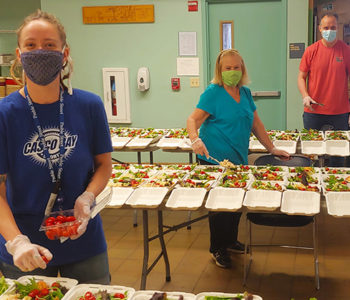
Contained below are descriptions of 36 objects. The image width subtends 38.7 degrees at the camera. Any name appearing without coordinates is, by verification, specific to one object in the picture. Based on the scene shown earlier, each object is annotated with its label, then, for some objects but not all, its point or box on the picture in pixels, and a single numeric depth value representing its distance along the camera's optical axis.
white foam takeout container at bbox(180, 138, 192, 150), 4.74
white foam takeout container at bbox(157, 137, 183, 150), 4.84
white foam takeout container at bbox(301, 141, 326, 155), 4.47
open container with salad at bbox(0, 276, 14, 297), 1.97
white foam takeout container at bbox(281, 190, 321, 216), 2.96
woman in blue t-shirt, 1.80
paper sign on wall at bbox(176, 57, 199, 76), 7.30
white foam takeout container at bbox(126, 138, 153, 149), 4.95
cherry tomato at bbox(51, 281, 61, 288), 1.93
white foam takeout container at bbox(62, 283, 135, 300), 1.90
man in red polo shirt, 5.33
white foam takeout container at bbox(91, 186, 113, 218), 1.90
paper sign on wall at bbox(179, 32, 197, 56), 7.25
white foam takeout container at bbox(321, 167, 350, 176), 3.66
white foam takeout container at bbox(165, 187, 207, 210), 3.15
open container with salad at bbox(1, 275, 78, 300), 1.90
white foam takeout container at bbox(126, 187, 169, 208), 3.20
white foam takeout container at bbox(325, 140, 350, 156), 4.40
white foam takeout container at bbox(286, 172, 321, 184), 3.47
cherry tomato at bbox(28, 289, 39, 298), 1.89
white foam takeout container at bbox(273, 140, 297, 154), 4.57
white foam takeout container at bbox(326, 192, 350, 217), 2.95
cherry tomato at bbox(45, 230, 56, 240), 1.83
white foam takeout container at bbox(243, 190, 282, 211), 3.04
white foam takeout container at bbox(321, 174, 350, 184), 3.50
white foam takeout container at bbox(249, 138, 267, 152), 4.64
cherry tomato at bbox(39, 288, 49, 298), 1.90
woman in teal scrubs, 3.81
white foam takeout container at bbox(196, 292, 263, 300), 1.91
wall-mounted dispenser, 7.38
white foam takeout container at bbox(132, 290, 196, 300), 1.92
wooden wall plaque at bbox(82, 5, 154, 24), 7.30
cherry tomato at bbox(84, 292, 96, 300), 1.88
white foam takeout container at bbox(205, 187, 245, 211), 3.09
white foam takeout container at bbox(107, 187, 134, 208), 3.21
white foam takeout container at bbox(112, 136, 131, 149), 4.95
